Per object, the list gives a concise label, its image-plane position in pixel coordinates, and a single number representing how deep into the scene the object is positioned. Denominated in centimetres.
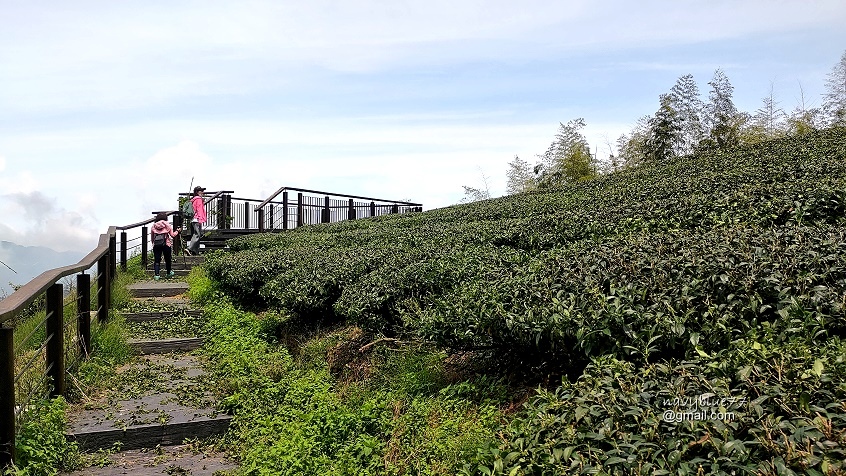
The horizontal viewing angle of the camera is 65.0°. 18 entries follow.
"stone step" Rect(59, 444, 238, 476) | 432
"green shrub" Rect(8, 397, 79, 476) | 387
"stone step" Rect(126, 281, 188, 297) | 1040
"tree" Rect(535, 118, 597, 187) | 2047
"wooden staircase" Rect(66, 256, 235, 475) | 461
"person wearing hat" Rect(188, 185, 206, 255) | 1418
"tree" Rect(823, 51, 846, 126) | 1656
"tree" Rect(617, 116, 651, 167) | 2009
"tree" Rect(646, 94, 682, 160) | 1877
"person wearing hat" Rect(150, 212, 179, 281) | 1223
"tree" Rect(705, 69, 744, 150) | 1775
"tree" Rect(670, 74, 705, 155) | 1873
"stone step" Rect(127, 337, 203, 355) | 722
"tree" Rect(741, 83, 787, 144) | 1702
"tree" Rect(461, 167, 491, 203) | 2573
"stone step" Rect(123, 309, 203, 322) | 848
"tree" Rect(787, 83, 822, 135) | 1725
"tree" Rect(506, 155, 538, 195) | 2476
